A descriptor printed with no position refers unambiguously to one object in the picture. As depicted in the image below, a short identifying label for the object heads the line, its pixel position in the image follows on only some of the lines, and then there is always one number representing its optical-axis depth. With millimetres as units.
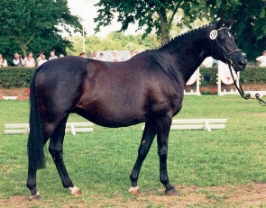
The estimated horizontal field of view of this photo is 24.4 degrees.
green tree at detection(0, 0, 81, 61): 47406
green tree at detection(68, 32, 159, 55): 123438
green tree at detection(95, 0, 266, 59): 39375
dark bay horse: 8547
